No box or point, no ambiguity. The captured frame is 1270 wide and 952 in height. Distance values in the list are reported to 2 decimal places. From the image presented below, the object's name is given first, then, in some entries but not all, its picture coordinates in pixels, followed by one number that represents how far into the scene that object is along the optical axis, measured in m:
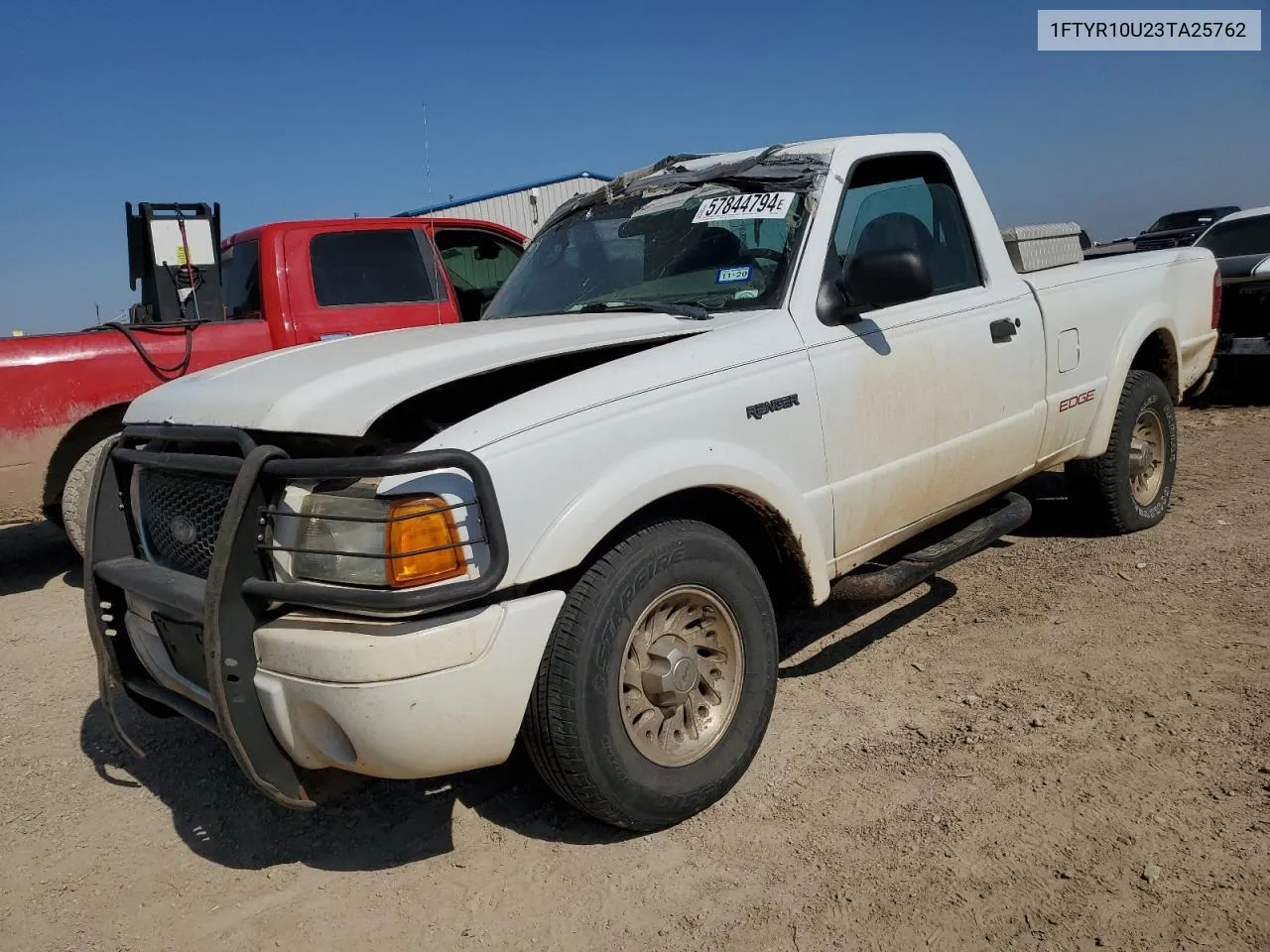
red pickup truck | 5.29
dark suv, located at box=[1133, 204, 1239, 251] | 18.49
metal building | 16.42
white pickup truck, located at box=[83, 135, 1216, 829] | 2.24
